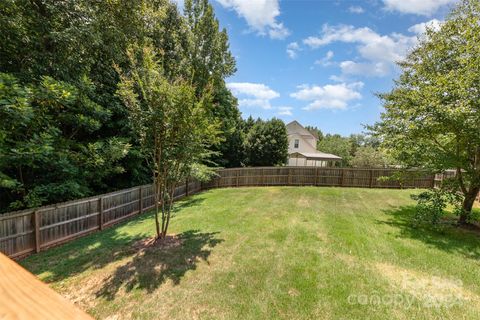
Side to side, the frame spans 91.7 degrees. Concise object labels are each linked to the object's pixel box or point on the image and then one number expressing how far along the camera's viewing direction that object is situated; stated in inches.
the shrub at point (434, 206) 291.7
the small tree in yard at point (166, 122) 219.3
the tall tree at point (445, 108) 260.1
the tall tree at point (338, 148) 1621.6
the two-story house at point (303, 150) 1238.3
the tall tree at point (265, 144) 871.1
